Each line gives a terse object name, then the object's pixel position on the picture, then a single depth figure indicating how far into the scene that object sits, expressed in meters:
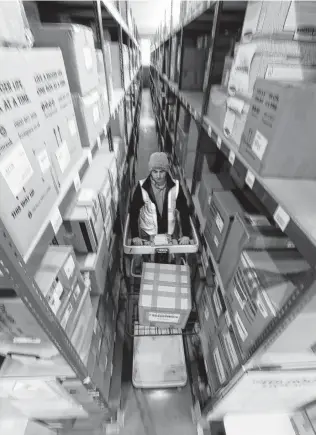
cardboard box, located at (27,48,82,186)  0.62
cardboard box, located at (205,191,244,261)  1.13
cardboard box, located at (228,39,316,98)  0.79
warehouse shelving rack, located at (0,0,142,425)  0.52
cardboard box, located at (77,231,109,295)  1.19
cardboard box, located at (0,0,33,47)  0.56
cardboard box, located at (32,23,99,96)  0.79
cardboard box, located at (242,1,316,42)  0.75
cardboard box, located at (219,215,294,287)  0.95
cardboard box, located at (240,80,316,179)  0.65
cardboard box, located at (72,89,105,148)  0.91
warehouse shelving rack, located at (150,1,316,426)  0.60
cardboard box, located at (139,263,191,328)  1.37
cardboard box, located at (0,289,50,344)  0.67
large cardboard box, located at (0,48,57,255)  0.47
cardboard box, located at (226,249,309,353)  0.79
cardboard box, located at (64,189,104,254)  1.11
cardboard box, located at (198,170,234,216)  1.47
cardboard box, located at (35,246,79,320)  0.71
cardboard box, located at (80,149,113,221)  1.34
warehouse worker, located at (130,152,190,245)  1.76
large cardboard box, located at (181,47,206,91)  2.13
